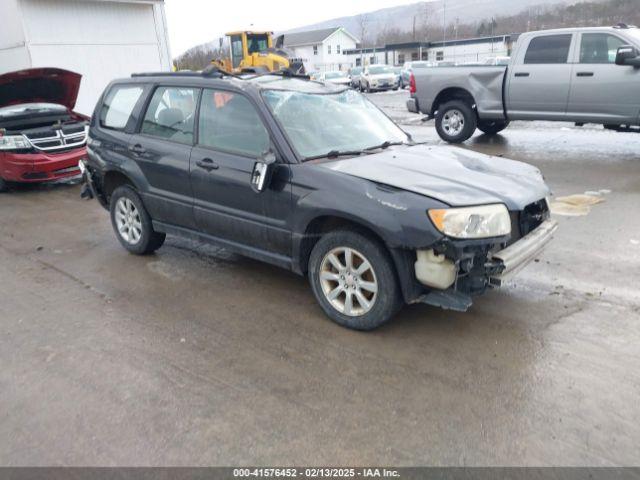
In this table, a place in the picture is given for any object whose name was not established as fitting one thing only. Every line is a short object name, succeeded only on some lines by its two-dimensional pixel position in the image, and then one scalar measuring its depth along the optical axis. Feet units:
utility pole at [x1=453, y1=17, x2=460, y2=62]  196.40
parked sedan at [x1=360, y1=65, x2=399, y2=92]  105.40
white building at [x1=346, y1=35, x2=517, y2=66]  178.09
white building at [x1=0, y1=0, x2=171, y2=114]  44.57
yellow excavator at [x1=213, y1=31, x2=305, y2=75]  70.33
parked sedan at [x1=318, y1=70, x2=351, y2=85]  106.74
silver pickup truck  29.30
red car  29.01
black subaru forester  11.42
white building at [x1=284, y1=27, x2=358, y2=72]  241.55
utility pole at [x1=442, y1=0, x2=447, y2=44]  288.14
